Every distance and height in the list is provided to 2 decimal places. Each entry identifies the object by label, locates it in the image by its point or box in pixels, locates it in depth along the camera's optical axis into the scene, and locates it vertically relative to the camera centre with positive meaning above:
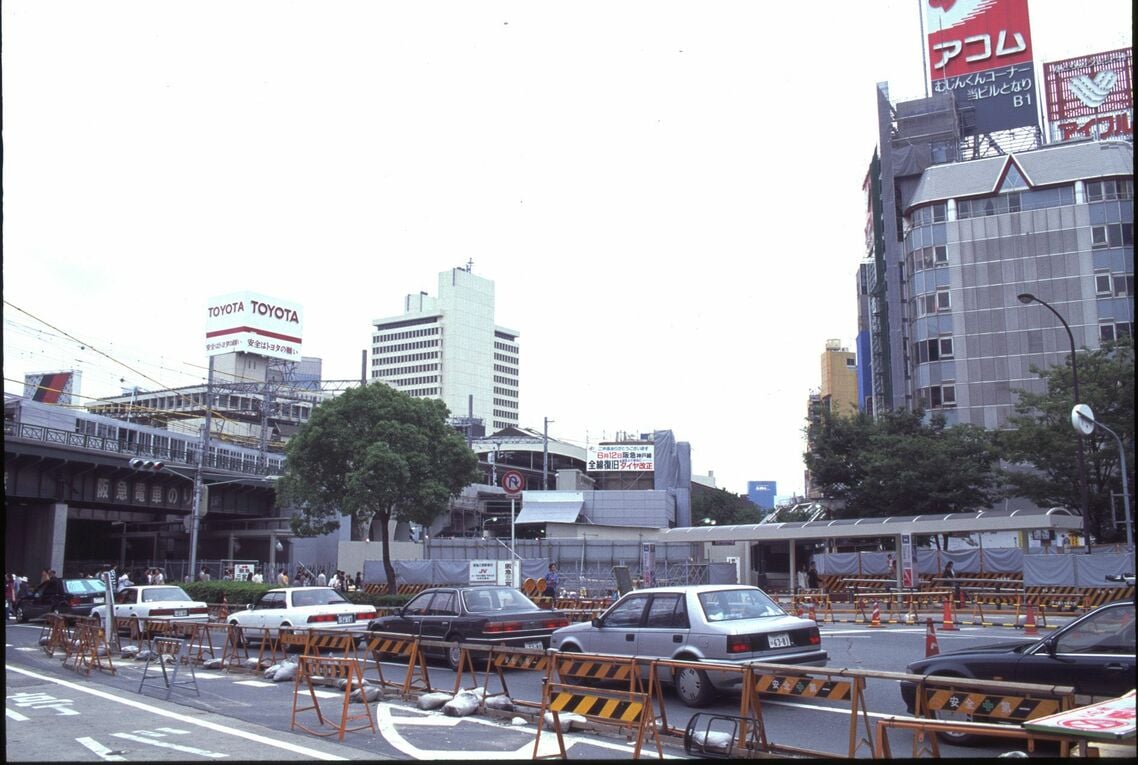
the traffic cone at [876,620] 26.16 -2.06
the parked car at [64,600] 30.81 -1.81
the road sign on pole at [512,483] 26.17 +1.63
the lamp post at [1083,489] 31.97 +1.75
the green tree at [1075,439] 41.06 +4.42
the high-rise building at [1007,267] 59.06 +17.20
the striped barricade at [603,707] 9.66 -1.77
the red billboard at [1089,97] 65.62 +30.05
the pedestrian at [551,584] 30.92 -1.29
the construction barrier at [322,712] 11.67 -2.11
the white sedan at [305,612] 21.19 -1.49
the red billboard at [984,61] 68.06 +33.95
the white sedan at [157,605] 25.75 -1.62
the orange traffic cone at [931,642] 14.59 -1.49
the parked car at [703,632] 12.38 -1.17
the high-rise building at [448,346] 186.38 +38.19
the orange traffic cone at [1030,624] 22.59 -1.92
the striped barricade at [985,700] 7.90 -1.36
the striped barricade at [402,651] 14.11 -1.67
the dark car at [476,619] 16.59 -1.31
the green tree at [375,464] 36.53 +3.17
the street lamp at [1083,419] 26.02 +3.30
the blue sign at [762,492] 160.75 +8.30
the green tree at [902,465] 47.88 +3.93
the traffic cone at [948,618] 23.94 -1.89
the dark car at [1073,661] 9.32 -1.18
